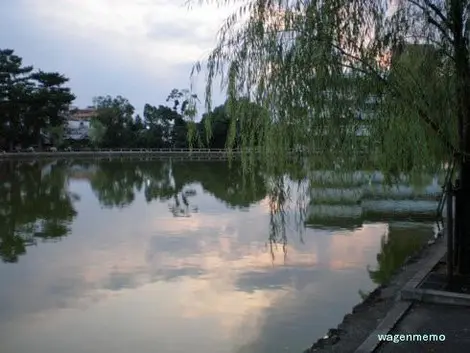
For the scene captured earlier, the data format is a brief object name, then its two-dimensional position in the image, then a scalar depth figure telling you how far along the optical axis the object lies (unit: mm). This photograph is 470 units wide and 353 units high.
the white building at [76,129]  65762
